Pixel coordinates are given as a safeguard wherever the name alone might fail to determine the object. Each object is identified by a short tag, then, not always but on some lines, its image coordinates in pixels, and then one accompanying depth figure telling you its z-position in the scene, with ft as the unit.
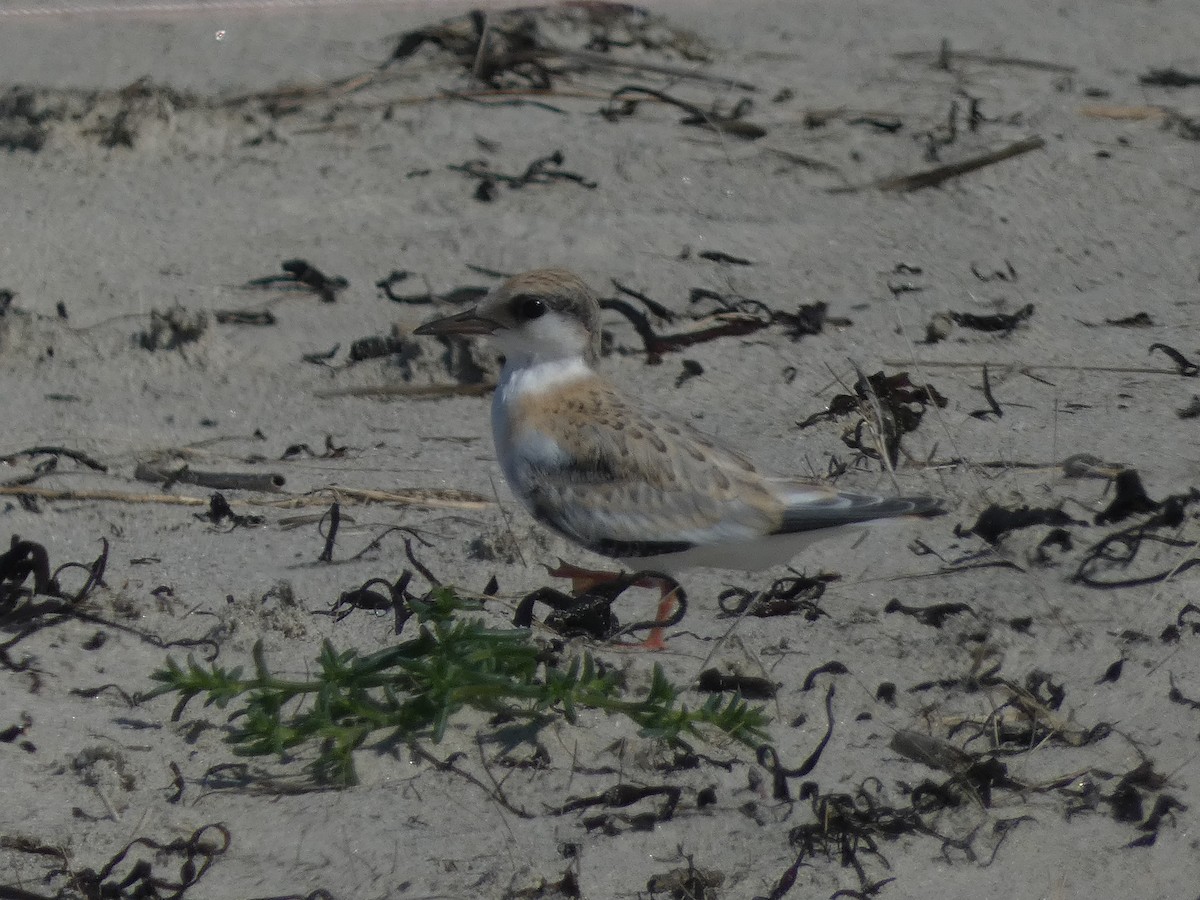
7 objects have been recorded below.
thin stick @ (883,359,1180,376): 32.42
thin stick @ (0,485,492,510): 28.04
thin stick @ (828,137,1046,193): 40.86
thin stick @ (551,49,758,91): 46.16
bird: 24.63
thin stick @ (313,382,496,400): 33.06
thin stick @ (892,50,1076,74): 48.29
